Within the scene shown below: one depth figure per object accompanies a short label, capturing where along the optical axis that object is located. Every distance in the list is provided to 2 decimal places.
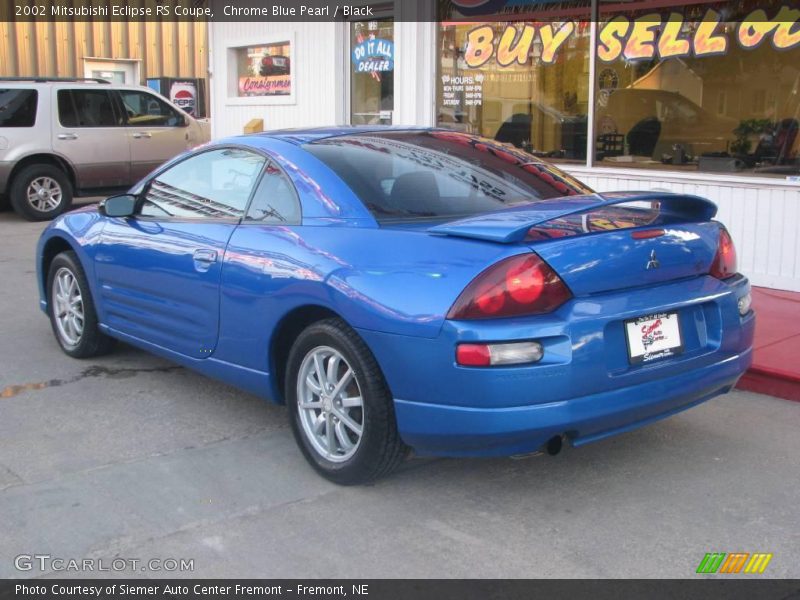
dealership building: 7.45
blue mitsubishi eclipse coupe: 3.40
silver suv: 12.84
